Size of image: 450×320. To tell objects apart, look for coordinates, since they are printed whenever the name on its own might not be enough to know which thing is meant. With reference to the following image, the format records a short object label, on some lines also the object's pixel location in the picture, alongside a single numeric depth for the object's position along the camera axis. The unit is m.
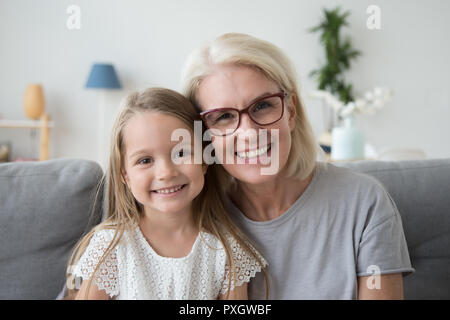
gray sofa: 1.22
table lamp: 4.18
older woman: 1.03
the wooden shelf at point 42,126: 4.06
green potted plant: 4.64
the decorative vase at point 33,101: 4.09
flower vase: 2.72
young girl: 1.02
